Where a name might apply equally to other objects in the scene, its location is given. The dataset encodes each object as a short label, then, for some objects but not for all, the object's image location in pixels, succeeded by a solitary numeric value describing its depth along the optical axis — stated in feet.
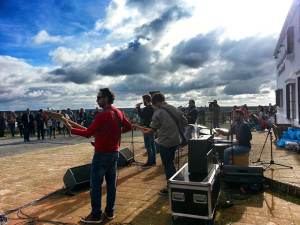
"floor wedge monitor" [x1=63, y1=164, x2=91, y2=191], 16.02
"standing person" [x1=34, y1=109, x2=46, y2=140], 47.88
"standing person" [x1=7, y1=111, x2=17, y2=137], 55.83
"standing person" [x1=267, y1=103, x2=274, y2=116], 61.67
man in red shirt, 10.96
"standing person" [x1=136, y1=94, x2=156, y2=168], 20.72
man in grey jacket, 13.96
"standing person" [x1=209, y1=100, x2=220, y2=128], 46.09
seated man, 16.94
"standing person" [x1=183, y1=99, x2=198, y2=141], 27.85
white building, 33.53
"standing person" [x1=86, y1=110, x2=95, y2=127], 53.16
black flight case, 10.47
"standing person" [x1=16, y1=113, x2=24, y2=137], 54.49
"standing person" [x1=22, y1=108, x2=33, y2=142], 46.16
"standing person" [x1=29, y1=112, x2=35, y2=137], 47.34
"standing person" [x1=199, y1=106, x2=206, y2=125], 56.29
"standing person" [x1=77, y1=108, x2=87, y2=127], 54.10
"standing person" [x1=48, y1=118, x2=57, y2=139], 52.54
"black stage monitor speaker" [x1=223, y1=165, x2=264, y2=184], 14.88
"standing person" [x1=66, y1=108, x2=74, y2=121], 53.99
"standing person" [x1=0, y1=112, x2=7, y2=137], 59.18
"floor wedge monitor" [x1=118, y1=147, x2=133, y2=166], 22.12
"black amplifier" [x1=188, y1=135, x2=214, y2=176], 11.87
